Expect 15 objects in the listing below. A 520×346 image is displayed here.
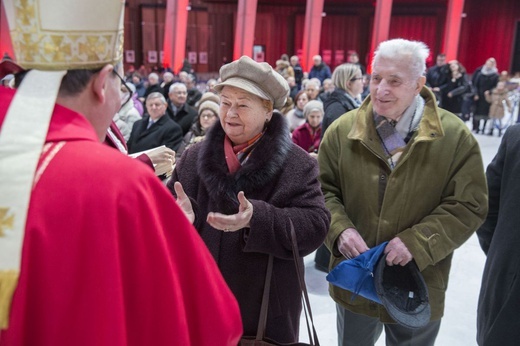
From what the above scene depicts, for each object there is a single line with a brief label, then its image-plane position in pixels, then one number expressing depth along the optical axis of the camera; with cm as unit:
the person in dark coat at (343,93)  422
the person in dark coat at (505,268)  159
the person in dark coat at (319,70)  1144
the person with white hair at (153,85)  886
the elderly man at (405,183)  190
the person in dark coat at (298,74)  1211
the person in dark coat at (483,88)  1074
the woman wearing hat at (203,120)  444
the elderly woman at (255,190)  173
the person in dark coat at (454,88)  1052
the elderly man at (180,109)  555
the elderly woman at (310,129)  450
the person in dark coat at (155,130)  477
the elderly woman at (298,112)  574
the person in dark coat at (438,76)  1073
